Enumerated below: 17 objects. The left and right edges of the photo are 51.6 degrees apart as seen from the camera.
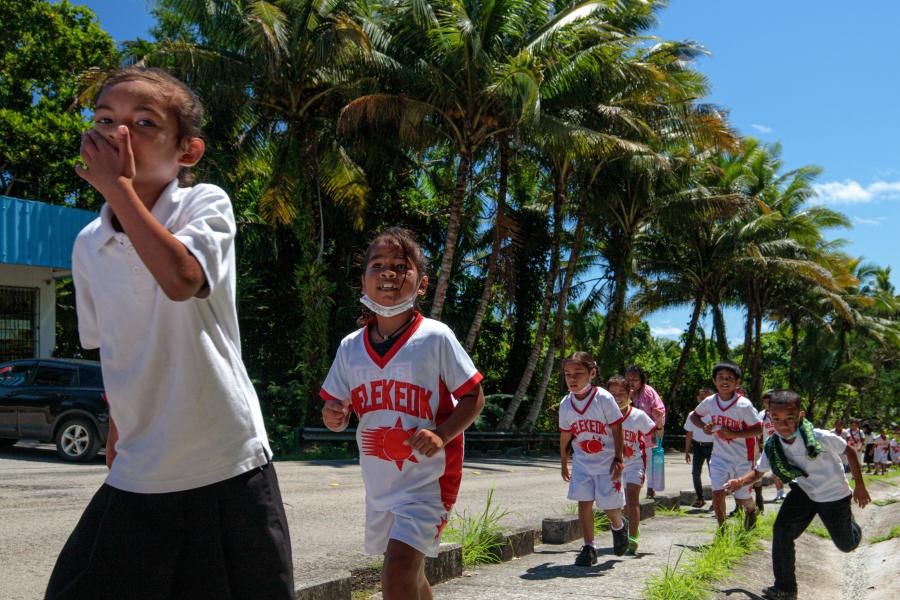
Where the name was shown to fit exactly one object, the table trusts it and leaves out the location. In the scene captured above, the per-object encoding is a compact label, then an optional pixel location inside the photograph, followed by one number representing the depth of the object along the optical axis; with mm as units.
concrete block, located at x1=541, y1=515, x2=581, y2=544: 8203
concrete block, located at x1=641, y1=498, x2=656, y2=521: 10367
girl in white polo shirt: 2068
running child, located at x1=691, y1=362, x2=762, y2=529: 9227
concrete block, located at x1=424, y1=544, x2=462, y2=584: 5898
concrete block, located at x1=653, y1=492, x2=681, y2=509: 11292
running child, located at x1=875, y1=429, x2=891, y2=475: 36750
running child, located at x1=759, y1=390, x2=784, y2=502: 13530
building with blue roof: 17938
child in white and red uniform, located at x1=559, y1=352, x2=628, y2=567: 7398
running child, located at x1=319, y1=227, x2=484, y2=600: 3789
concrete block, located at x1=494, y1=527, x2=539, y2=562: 6969
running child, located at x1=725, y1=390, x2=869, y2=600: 6676
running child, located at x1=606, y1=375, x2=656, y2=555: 8336
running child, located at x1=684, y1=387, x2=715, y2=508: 12516
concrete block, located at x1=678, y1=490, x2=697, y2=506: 12501
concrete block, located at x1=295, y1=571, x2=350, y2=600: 4605
